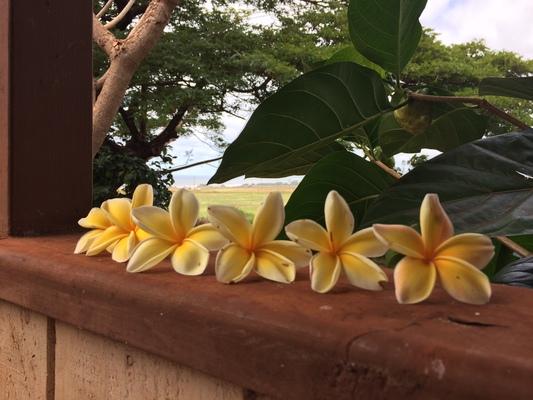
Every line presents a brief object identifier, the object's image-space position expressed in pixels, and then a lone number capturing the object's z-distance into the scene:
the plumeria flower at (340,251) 0.38
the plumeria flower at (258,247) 0.40
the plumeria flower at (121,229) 0.49
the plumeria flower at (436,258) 0.34
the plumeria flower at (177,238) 0.43
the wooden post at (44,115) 0.67
